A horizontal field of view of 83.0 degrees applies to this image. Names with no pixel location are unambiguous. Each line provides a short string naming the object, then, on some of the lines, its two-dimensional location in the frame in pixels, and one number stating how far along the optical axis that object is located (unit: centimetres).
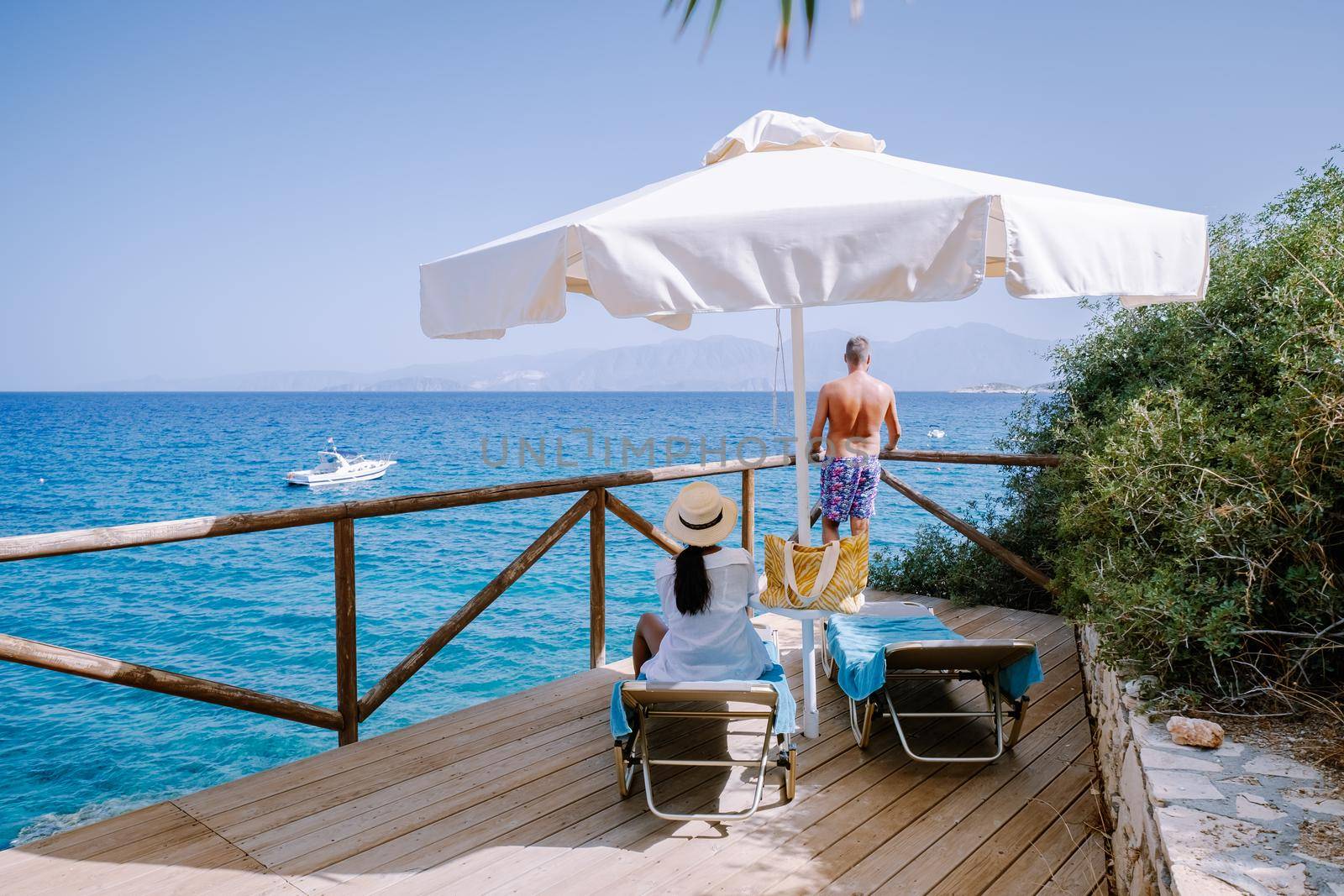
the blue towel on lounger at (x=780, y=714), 257
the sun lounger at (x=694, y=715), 236
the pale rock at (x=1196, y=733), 194
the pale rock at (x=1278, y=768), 181
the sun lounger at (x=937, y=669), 275
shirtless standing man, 489
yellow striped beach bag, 282
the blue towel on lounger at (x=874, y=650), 282
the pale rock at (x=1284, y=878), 139
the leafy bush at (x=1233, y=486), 218
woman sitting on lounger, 265
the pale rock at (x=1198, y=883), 137
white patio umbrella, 192
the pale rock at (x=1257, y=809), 165
